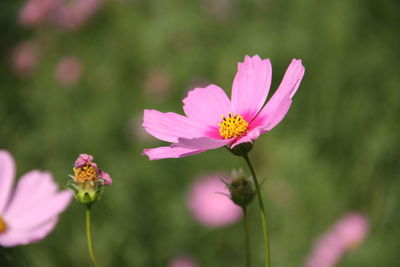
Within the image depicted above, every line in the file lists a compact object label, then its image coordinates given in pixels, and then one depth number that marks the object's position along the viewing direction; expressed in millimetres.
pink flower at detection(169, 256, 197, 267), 4391
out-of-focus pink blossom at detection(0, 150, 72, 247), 2424
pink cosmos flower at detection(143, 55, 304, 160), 1731
